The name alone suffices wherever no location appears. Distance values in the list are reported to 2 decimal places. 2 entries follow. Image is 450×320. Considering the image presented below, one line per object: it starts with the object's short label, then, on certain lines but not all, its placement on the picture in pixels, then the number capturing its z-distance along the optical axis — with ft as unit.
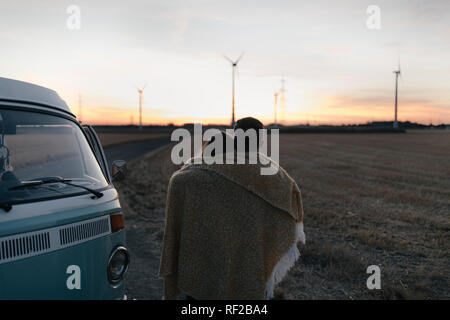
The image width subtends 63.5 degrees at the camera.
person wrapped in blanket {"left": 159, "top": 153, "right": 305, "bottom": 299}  7.71
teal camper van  6.89
